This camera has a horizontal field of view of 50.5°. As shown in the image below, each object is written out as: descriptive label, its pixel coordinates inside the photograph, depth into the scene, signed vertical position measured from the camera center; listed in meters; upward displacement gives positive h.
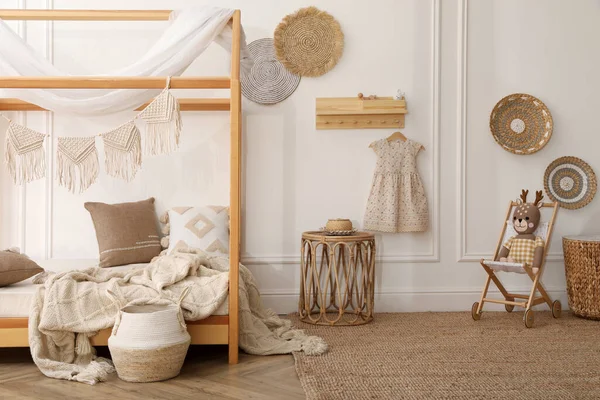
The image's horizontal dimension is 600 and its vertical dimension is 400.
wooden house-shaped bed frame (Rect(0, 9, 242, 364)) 2.90 +0.24
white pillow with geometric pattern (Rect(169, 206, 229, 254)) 3.95 -0.17
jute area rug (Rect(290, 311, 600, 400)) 2.63 -0.77
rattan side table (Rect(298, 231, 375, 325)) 3.91 -0.50
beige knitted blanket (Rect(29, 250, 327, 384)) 2.89 -0.50
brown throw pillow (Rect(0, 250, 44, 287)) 3.04 -0.33
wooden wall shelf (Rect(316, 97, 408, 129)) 4.34 +0.61
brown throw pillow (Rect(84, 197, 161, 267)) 3.85 -0.20
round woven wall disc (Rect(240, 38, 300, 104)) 4.31 +0.83
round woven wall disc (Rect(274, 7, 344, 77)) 4.32 +1.09
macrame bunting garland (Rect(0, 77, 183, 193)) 2.96 +0.26
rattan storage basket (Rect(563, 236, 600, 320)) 4.07 -0.47
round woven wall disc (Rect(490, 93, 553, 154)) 4.43 +0.55
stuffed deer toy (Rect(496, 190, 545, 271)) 4.02 -0.24
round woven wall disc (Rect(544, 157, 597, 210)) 4.46 +0.14
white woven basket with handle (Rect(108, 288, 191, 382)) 2.74 -0.63
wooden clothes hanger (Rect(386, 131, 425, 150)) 4.36 +0.44
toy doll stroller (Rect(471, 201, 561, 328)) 3.93 -0.48
